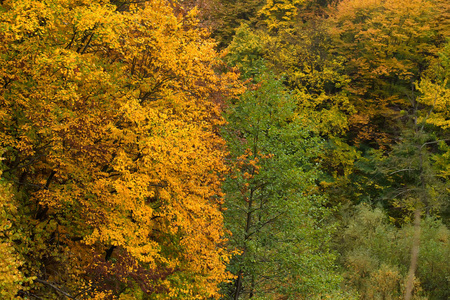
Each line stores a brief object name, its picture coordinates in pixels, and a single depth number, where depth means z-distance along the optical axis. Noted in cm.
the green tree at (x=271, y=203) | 2964
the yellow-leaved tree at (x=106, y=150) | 1795
